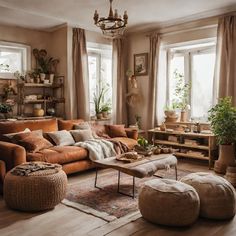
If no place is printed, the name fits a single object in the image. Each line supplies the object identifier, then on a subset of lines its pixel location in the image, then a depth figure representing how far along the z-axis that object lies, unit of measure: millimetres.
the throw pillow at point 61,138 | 4715
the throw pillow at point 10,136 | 4238
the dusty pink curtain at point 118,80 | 6562
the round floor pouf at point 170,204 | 2617
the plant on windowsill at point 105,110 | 6570
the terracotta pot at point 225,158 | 4527
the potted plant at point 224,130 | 4340
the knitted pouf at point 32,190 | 2951
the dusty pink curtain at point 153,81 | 6097
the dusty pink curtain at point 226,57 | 4945
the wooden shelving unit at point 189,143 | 5035
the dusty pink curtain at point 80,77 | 5934
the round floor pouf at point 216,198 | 2783
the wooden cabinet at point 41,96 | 5776
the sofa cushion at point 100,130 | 5539
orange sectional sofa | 3627
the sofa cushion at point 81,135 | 4961
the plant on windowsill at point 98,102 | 6505
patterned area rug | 3025
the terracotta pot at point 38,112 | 5820
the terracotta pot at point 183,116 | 5941
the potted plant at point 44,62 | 6094
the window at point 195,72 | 5828
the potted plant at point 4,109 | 5308
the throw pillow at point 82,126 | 5277
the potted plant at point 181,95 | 5957
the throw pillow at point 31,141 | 4113
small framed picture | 6395
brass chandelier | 3500
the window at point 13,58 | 5734
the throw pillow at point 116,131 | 5648
